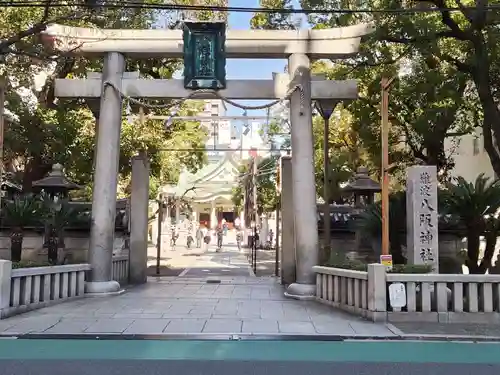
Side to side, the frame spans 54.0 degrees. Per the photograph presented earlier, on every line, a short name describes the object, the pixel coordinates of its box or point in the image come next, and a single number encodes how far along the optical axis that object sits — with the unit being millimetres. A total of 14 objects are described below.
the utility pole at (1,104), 10305
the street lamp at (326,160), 12281
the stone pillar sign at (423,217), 9711
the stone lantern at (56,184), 13586
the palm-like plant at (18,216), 12133
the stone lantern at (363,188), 13891
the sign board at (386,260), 8695
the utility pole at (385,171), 9352
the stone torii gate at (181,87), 11156
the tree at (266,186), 38156
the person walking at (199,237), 30891
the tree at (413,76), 11258
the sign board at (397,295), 8062
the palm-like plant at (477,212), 9977
